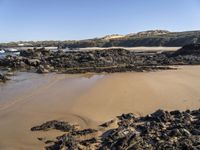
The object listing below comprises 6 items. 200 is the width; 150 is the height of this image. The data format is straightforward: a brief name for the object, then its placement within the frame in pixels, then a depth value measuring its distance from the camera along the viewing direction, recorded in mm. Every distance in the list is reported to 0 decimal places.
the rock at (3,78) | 11506
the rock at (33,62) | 17631
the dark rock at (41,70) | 14489
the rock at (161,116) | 5302
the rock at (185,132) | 4458
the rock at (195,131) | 4535
